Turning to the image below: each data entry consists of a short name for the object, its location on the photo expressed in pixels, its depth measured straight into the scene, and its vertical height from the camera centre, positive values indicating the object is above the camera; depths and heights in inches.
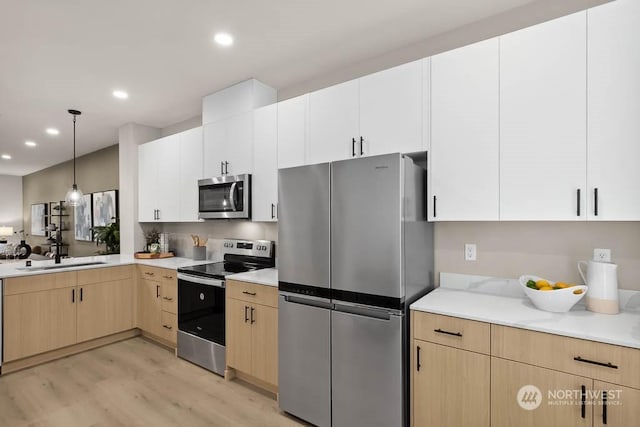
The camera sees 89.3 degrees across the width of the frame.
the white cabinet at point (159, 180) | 155.3 +15.3
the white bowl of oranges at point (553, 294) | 65.4 -17.5
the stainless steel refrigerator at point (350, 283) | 73.0 -18.1
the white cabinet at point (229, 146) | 123.6 +25.9
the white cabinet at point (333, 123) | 95.0 +26.6
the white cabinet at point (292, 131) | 106.4 +26.8
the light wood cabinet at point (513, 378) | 53.4 -31.3
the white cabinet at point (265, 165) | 115.1 +16.3
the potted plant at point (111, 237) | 191.0 -15.6
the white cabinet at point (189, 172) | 144.1 +17.5
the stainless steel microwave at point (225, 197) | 121.8 +5.3
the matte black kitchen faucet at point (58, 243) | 141.7 -14.6
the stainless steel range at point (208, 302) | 114.1 -34.1
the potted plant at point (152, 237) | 177.8 -14.6
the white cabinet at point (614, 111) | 60.6 +18.9
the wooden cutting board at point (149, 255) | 160.7 -22.5
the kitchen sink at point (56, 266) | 128.3 -23.0
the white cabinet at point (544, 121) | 65.4 +18.7
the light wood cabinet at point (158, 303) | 133.8 -40.1
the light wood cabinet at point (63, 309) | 118.2 -39.7
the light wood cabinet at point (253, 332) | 98.5 -38.8
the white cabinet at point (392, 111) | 84.2 +26.9
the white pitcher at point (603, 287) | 66.4 -16.2
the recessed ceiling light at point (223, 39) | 94.6 +51.1
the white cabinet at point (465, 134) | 74.4 +18.2
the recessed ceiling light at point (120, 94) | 134.1 +49.3
